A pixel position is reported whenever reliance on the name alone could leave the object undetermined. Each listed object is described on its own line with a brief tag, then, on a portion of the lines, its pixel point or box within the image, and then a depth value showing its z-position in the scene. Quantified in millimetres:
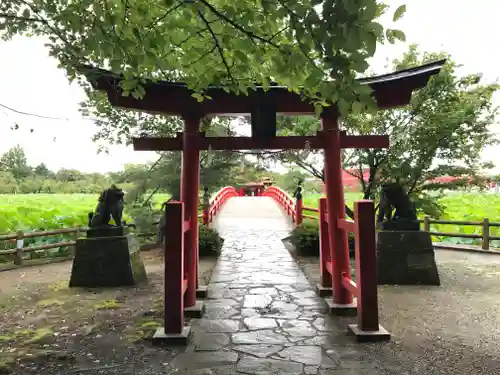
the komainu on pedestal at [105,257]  7117
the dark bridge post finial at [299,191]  14217
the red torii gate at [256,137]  5512
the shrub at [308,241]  10062
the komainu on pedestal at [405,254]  7125
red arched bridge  4469
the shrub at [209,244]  9999
